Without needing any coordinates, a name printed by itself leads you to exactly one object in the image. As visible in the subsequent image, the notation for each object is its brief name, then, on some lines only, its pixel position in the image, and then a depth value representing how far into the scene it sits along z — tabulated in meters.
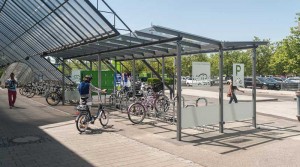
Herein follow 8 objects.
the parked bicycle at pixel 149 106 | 8.36
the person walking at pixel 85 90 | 7.39
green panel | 12.17
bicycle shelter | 6.61
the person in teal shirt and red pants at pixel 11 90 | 11.92
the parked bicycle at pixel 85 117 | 6.94
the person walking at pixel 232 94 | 11.26
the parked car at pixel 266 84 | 26.70
